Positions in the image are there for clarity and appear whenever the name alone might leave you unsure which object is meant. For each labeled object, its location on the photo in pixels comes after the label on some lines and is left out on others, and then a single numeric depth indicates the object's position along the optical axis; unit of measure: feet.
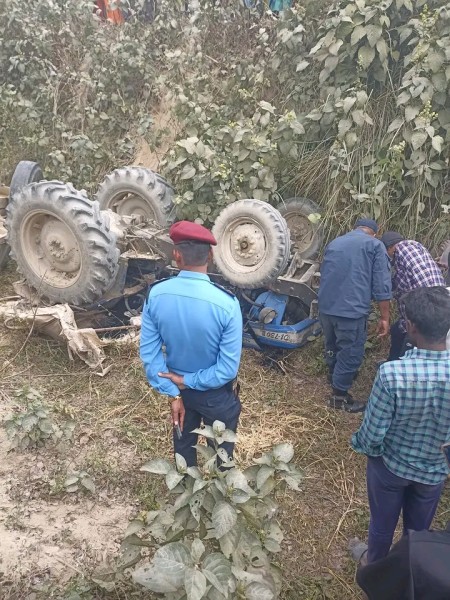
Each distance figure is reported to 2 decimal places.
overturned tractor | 13.44
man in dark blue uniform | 12.34
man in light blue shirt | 7.84
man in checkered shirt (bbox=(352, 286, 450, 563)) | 6.63
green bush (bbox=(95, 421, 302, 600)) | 5.39
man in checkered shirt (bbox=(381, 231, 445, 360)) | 12.48
